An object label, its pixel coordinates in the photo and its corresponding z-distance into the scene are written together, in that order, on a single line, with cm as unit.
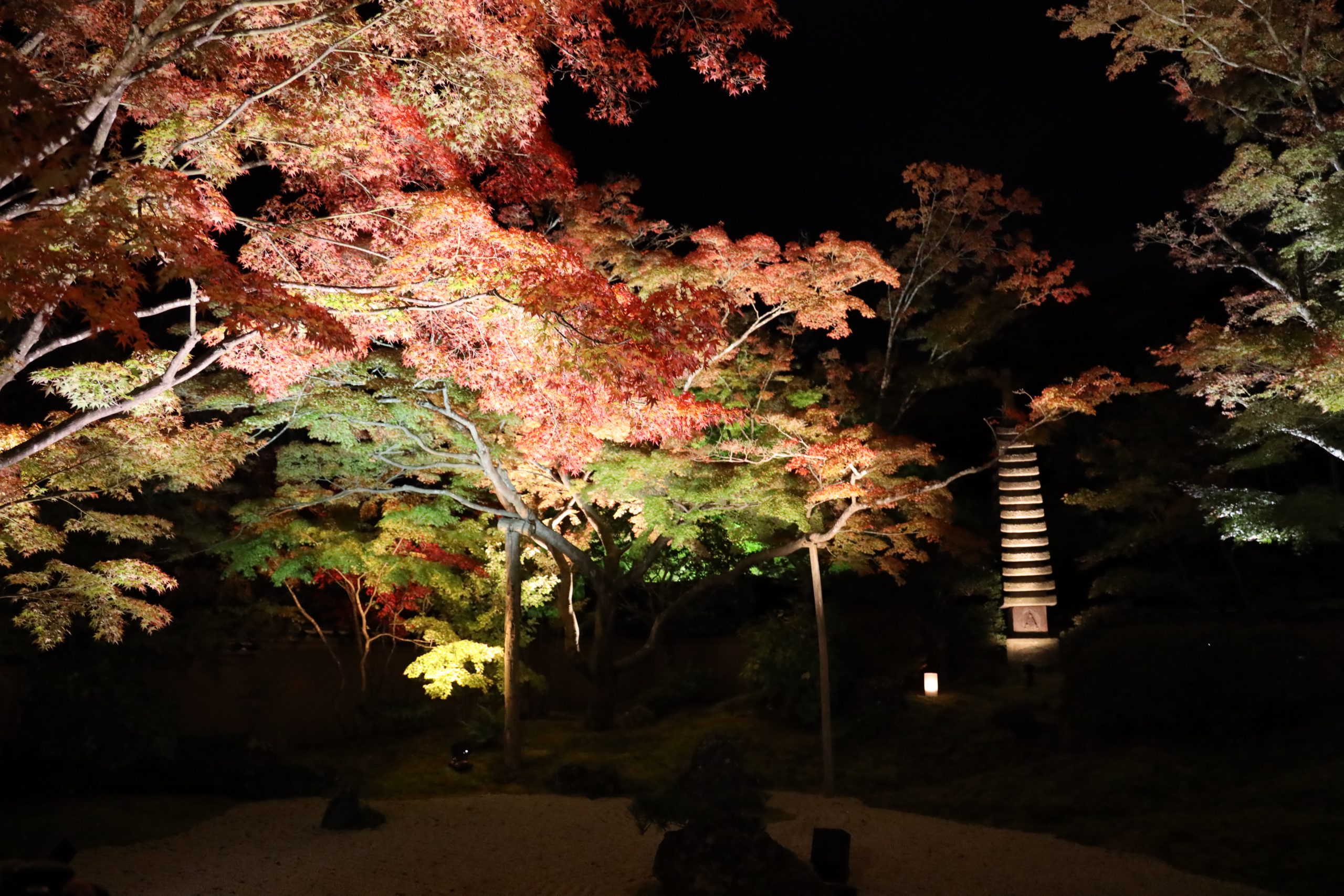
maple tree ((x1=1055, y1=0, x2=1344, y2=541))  973
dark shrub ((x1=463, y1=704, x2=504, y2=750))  1236
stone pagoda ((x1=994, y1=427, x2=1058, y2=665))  1494
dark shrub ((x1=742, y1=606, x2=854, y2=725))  1238
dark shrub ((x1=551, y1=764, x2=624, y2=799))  1027
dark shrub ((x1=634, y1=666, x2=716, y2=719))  1488
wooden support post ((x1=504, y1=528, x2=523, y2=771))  1144
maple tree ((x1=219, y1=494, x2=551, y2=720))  1177
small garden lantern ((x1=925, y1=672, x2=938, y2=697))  1303
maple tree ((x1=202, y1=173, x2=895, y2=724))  648
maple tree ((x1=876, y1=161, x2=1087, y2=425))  1449
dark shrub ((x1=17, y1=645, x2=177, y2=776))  854
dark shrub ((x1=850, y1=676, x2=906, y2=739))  1187
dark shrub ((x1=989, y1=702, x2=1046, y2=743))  1068
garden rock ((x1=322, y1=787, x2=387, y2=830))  832
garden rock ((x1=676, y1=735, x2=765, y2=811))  605
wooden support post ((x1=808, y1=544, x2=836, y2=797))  1008
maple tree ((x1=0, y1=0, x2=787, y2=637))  488
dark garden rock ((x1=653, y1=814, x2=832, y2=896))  538
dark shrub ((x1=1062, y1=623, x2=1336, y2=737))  857
